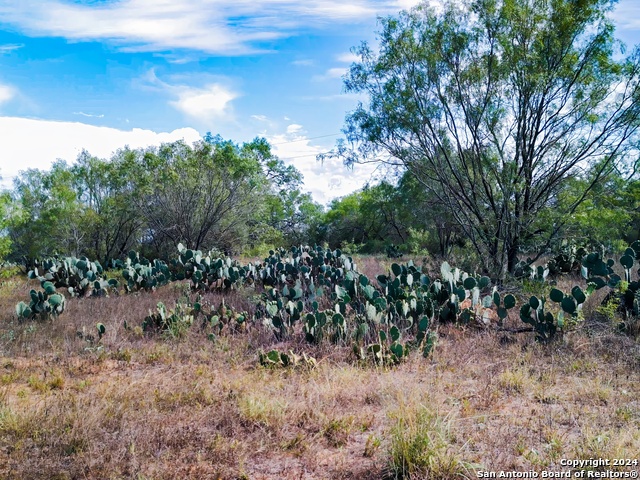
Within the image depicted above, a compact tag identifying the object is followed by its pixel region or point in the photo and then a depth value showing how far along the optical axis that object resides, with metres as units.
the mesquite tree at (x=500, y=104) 9.73
